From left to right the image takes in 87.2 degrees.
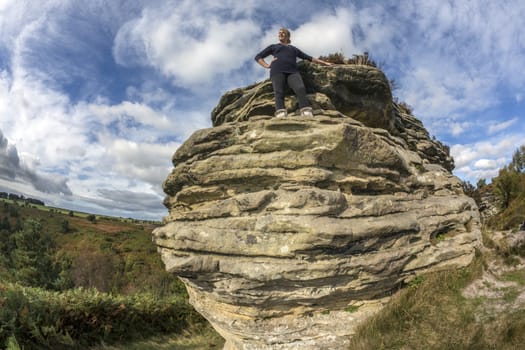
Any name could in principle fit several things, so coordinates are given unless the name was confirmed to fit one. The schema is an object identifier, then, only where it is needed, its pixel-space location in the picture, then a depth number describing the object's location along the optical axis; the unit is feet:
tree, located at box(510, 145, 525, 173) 86.47
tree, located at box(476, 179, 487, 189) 86.74
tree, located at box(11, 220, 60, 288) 67.26
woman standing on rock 23.22
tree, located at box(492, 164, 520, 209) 60.75
